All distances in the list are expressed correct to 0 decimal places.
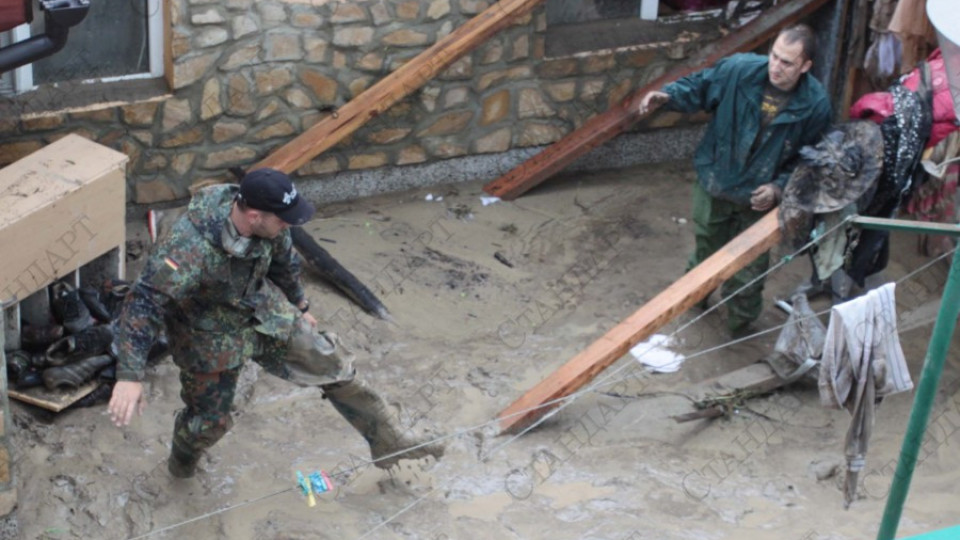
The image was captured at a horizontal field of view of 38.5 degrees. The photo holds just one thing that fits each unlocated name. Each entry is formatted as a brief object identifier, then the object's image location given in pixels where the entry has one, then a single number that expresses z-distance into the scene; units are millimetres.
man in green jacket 7055
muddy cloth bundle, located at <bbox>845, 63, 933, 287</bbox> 7012
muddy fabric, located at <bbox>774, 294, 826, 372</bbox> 7176
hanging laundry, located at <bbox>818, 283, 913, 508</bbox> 5582
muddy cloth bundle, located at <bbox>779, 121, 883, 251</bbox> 7000
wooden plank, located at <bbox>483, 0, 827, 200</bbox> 9016
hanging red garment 6996
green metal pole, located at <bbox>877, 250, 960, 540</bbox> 4781
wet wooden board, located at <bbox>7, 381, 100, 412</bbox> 6465
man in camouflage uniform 5406
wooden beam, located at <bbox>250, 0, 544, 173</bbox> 8180
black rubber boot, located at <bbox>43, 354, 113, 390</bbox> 6523
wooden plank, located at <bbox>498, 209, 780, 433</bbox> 6781
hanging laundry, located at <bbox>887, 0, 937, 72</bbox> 8164
